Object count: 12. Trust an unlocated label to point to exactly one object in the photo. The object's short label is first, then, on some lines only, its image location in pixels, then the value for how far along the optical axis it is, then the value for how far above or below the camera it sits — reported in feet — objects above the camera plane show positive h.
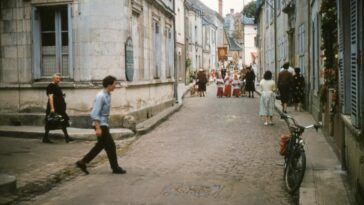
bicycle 25.93 -3.80
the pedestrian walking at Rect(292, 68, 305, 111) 66.42 -1.09
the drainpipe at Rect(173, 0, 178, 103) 83.74 +0.48
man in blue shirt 31.89 -2.67
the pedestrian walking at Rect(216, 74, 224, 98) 107.65 -1.99
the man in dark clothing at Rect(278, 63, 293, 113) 64.39 -0.60
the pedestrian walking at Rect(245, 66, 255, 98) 102.73 -0.18
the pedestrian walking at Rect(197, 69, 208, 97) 111.07 -0.39
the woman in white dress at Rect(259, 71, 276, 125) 55.88 -1.59
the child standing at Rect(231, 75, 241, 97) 107.11 -1.09
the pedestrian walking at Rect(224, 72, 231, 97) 108.06 -1.83
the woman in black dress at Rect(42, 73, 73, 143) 44.37 -1.85
